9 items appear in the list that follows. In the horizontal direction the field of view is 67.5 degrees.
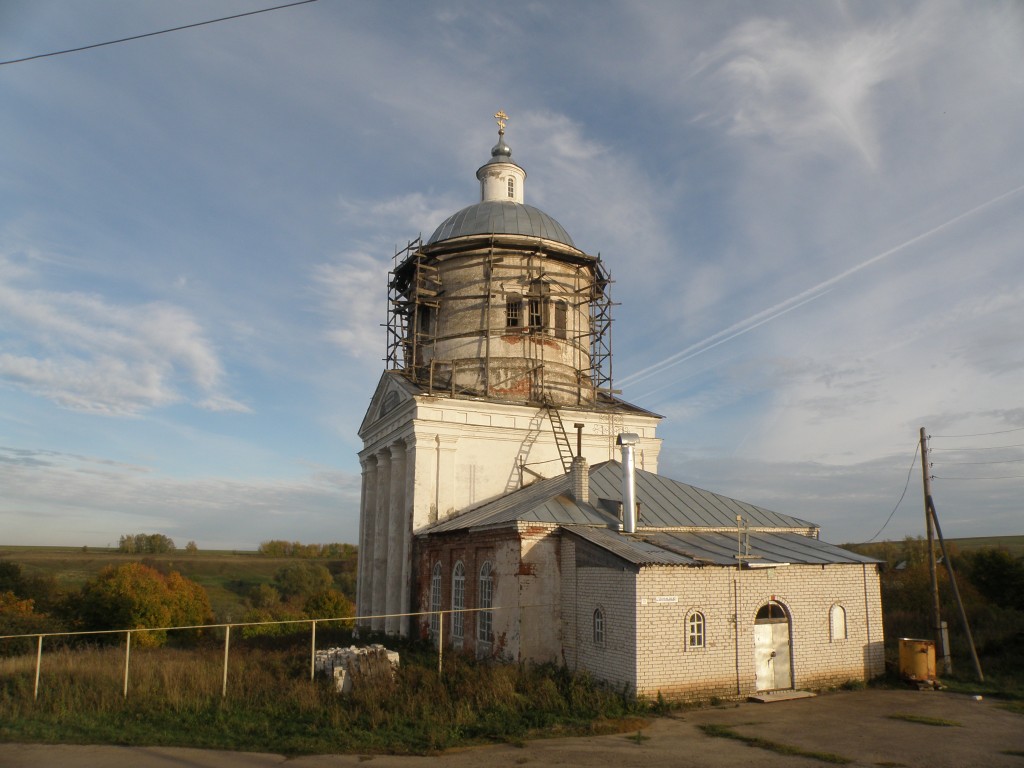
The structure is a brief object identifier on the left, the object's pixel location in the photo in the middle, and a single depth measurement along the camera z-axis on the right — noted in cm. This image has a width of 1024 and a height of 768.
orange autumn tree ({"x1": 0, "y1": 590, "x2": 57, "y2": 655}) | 3047
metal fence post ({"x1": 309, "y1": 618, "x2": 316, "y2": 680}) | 1448
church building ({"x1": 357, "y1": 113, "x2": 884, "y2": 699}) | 1481
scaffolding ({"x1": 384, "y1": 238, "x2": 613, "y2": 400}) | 2570
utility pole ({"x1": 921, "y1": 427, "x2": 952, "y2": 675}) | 1770
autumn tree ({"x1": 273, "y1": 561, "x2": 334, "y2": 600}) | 7938
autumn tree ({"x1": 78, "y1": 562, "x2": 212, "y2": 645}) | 4338
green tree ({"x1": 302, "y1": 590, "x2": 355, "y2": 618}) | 4744
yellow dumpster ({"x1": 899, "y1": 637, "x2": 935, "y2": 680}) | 1587
